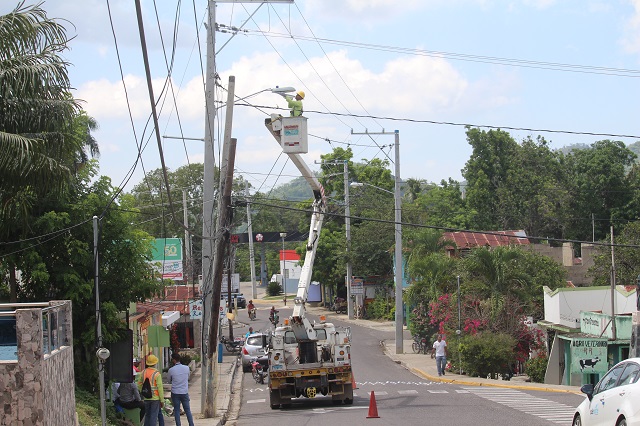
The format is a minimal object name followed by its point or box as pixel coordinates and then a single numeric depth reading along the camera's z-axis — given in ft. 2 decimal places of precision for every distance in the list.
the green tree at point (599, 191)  239.50
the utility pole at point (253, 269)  228.63
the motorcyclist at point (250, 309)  229.15
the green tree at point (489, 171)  259.19
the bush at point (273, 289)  324.39
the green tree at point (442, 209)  249.51
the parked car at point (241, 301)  272.19
